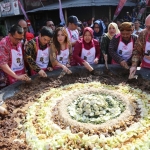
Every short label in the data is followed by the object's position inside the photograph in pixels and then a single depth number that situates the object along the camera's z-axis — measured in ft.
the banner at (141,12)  40.12
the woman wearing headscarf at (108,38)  14.76
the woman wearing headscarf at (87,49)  13.78
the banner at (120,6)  38.31
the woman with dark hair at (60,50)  13.25
